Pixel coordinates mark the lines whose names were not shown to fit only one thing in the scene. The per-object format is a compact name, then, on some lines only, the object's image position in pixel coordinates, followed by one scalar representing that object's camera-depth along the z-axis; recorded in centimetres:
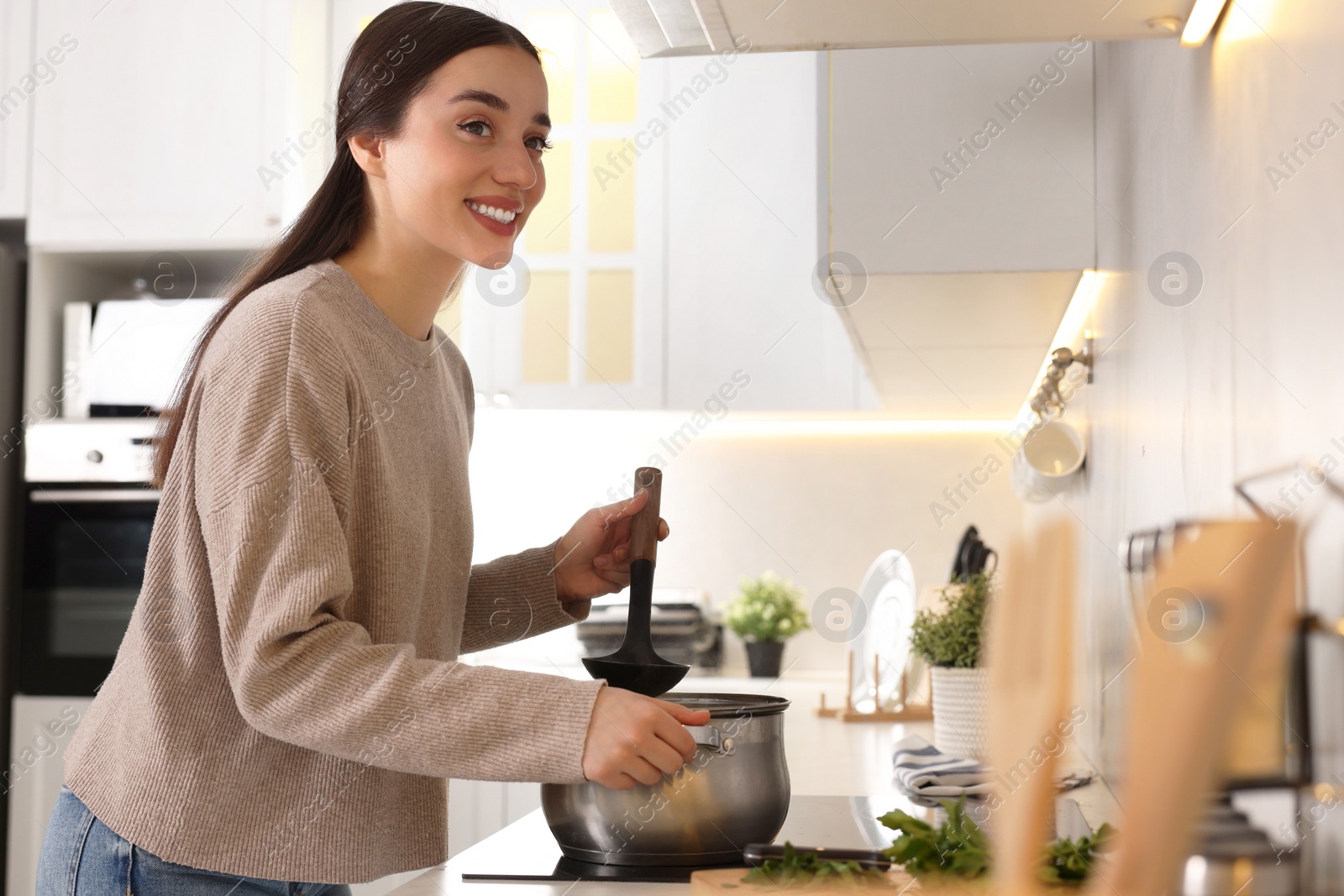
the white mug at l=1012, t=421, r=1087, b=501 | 182
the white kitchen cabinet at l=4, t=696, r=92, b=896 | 245
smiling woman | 78
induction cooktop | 92
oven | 247
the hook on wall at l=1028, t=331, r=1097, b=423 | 167
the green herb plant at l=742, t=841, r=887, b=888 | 81
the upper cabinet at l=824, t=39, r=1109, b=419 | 141
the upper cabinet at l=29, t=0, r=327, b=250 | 258
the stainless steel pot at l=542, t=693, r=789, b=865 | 88
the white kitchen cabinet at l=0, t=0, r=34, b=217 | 259
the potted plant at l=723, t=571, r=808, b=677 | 295
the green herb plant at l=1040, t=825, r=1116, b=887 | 77
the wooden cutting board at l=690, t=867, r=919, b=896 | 78
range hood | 93
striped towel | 124
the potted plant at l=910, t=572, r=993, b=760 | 156
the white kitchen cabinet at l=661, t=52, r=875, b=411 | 279
